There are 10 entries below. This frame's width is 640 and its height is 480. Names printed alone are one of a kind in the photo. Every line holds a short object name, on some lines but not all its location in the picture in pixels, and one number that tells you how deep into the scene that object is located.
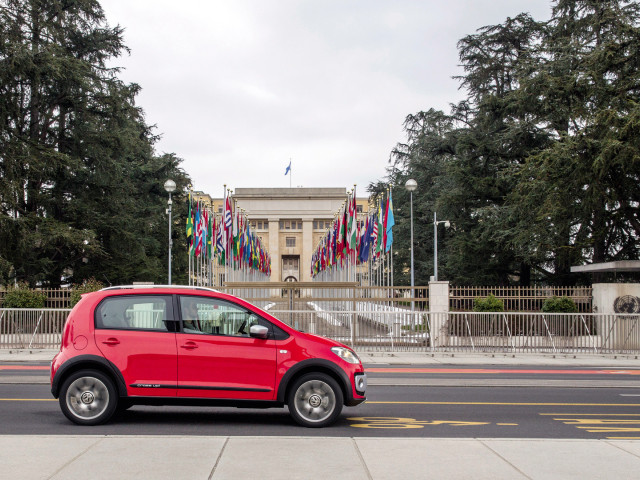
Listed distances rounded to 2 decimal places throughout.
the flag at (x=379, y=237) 33.12
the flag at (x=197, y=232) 33.31
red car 8.77
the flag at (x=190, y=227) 34.47
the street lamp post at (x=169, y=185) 33.16
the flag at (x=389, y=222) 32.09
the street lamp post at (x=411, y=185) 32.71
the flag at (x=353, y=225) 35.94
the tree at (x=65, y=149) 35.88
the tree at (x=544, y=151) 32.66
